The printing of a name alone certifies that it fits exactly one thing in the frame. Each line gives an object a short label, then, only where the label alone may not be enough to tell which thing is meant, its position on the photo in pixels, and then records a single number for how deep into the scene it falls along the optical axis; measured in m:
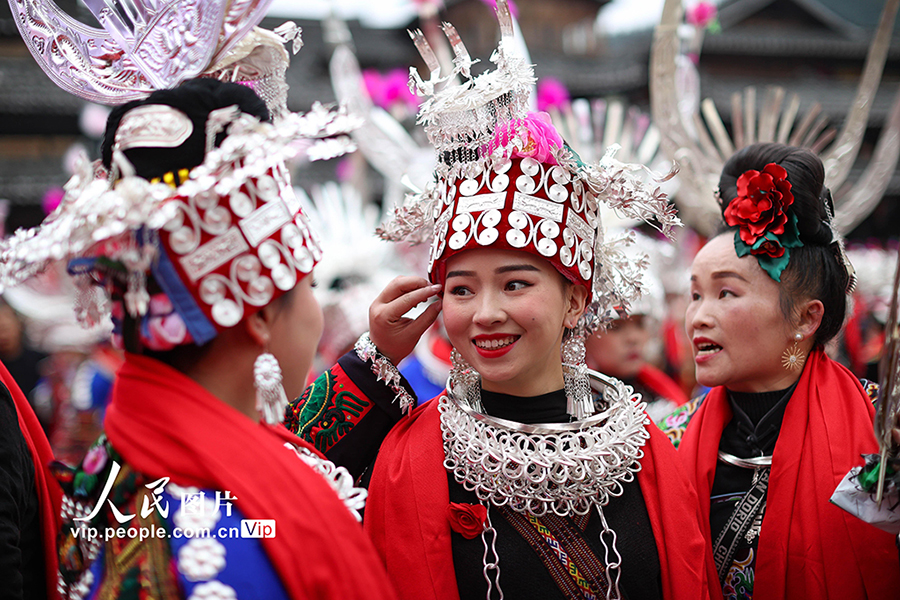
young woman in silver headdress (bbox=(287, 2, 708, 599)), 1.94
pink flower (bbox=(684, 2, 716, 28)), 5.87
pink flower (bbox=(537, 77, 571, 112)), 5.92
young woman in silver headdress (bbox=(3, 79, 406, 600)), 1.32
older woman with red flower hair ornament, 2.18
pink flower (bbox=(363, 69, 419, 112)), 8.80
